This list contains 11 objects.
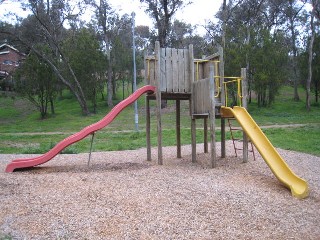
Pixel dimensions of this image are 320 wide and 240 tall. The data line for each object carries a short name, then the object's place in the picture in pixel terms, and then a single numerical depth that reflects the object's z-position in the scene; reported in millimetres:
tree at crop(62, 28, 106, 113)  34188
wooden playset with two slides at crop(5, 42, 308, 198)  9297
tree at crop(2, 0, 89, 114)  32844
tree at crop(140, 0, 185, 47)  34562
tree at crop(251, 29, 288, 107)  29422
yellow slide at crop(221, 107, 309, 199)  7023
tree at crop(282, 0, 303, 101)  39100
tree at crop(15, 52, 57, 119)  32188
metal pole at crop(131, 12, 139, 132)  24175
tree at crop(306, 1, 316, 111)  30391
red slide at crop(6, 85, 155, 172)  9562
